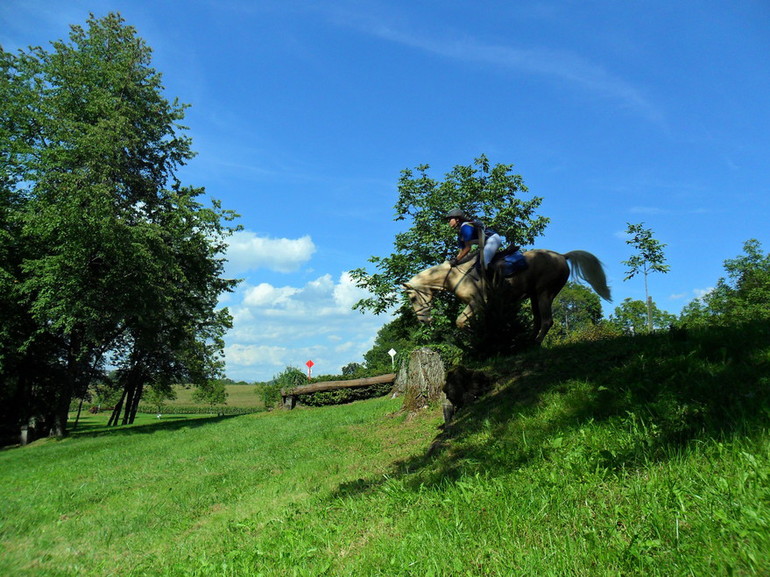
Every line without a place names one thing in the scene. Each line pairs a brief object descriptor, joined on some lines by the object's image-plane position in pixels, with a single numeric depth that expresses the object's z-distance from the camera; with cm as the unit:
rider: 1058
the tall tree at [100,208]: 2227
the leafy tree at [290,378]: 3894
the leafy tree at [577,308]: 8994
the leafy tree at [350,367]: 12313
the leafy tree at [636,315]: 6594
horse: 1080
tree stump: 1221
